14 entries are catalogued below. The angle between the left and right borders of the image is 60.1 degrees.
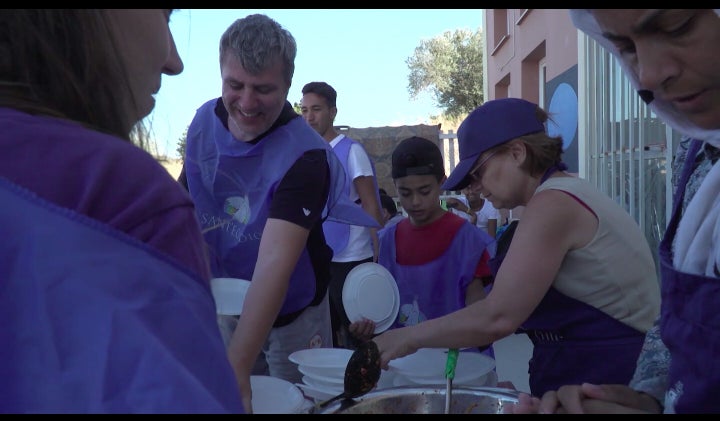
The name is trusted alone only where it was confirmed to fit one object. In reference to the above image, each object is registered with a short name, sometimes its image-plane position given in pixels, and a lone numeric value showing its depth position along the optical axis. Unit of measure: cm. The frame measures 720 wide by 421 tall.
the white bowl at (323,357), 149
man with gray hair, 168
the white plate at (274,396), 123
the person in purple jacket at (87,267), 43
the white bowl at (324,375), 136
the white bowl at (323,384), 134
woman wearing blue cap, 146
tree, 2281
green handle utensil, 125
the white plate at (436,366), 138
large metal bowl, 122
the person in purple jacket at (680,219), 86
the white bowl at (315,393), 135
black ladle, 125
